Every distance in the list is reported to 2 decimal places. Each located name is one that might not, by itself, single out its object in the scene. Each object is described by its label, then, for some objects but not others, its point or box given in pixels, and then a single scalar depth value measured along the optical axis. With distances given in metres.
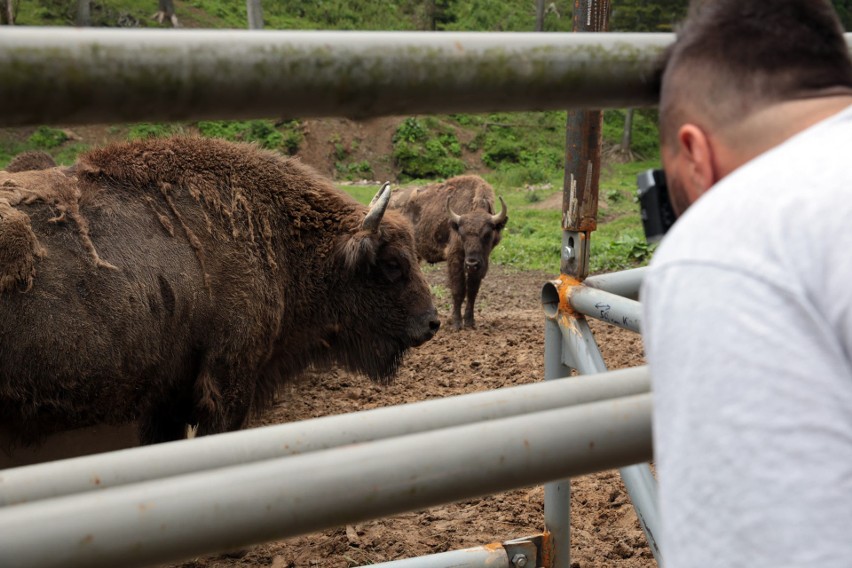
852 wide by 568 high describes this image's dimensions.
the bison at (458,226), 10.71
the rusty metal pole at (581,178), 3.30
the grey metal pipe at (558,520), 3.46
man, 0.88
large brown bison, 4.33
